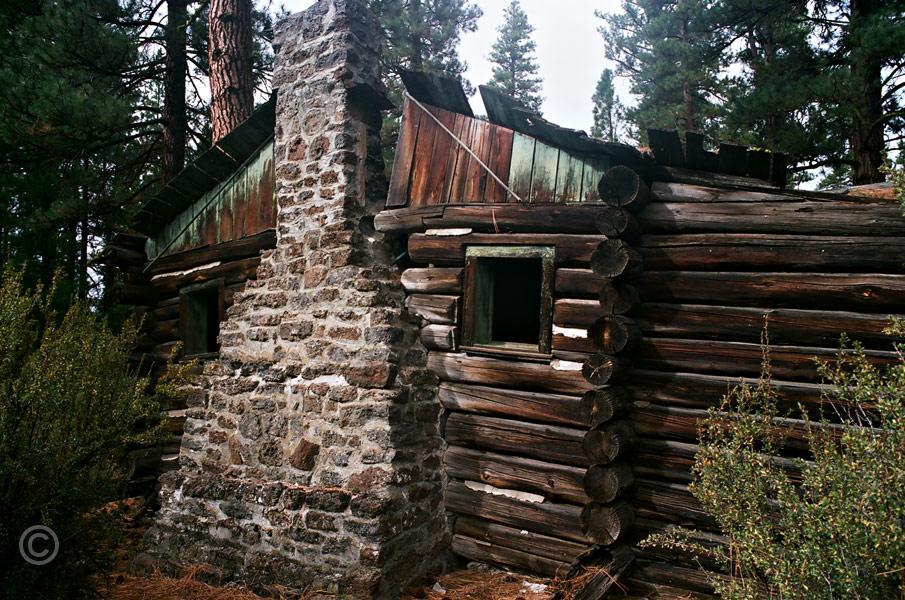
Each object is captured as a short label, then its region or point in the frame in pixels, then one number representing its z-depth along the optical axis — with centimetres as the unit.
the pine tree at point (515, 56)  3300
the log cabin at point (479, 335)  504
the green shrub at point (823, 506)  310
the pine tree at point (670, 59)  1274
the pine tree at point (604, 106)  2693
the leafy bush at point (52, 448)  416
